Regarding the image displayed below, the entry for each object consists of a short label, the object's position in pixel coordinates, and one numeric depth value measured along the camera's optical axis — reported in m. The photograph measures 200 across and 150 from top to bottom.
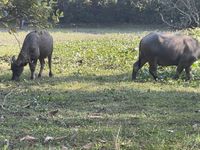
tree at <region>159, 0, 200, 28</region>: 52.78
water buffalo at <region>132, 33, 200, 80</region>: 20.25
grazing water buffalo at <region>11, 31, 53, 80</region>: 21.76
